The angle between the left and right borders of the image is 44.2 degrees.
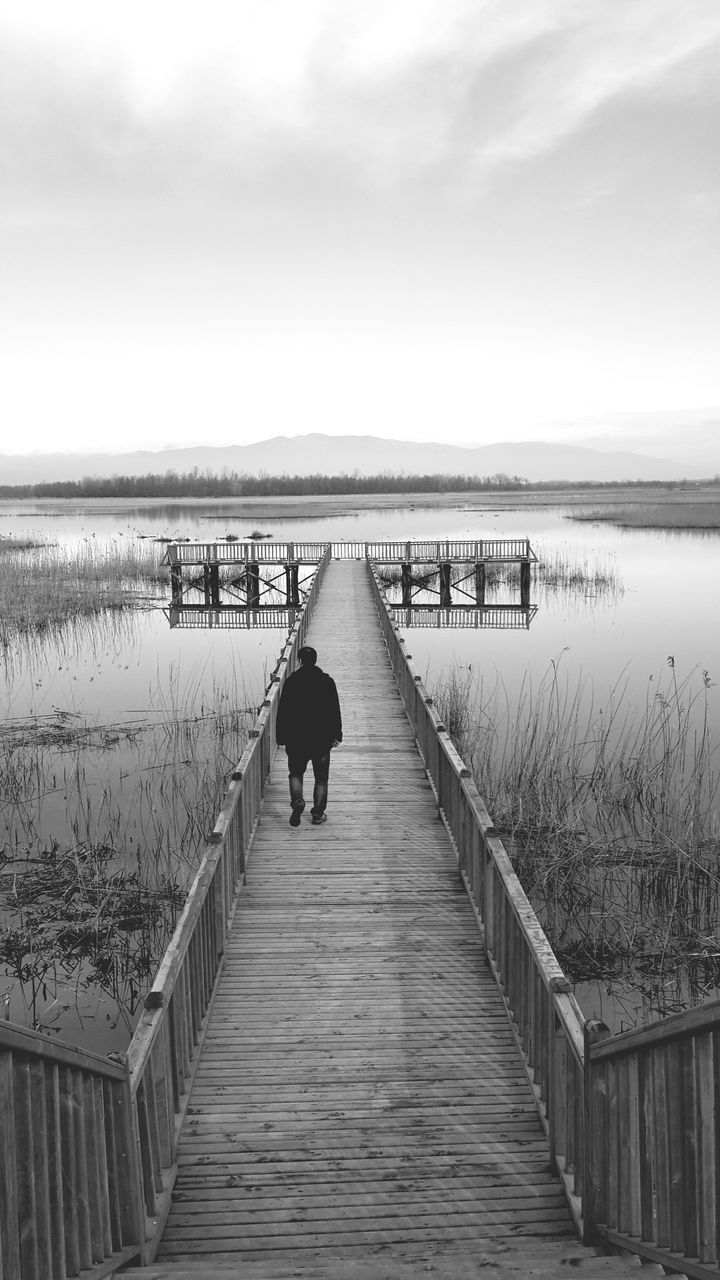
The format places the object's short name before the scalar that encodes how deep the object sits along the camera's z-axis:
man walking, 8.05
